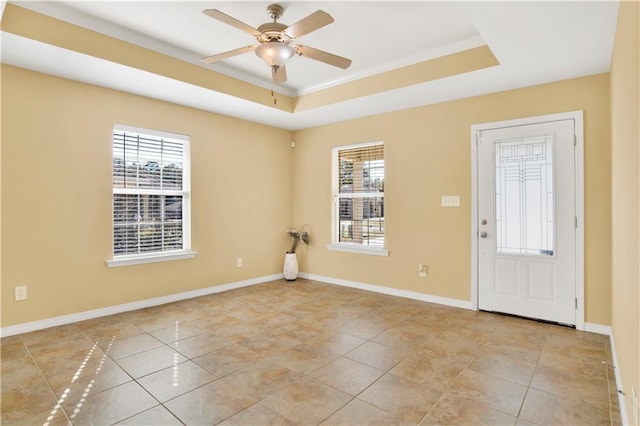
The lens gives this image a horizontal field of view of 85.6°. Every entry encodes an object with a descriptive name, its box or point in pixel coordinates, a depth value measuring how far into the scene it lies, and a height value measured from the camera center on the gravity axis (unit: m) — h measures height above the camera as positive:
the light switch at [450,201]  4.18 +0.16
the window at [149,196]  3.99 +0.22
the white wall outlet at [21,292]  3.27 -0.75
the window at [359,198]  5.00 +0.23
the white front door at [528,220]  3.49 -0.07
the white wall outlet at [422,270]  4.45 -0.73
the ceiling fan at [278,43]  2.44 +1.33
